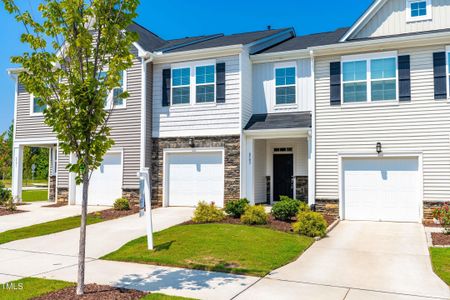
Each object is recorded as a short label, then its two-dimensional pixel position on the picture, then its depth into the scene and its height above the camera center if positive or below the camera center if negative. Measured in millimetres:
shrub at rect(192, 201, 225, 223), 11914 -1517
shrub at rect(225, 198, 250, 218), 12367 -1348
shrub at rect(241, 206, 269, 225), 11352 -1507
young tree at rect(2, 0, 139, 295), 5551 +1415
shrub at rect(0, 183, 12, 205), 16344 -1333
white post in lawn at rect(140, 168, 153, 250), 8934 -874
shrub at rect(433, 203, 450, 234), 10273 -1361
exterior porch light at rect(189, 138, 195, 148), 15102 +813
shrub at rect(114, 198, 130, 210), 14867 -1522
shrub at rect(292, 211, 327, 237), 10375 -1594
